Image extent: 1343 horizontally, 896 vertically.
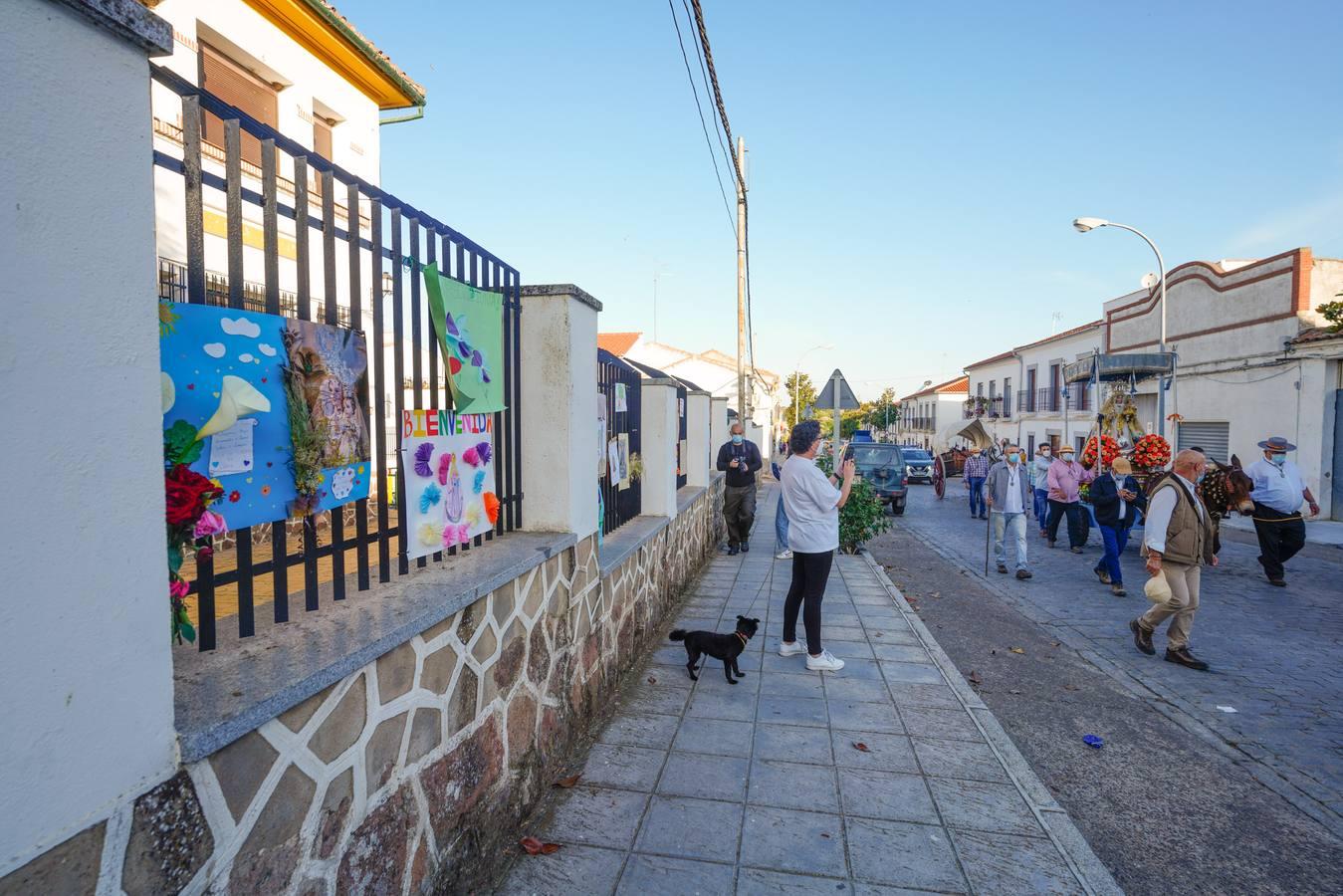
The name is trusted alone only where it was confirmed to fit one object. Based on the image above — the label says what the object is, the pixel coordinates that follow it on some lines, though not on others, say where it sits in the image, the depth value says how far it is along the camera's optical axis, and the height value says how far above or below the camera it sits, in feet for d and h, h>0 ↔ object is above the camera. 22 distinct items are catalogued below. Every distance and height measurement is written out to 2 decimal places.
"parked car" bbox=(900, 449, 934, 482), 90.17 -4.75
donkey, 27.25 -2.43
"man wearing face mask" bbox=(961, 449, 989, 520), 55.77 -3.84
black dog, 16.57 -5.06
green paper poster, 9.99 +1.39
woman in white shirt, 17.28 -2.38
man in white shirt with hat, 28.48 -3.44
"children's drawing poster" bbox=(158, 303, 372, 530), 5.83 +0.31
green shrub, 33.63 -4.27
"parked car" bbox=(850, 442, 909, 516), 55.45 -3.23
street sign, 32.73 +1.64
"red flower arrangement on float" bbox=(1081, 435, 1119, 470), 33.65 -0.97
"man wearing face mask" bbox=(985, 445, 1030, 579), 30.17 -2.98
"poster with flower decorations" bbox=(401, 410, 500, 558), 9.31 -0.69
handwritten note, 6.16 -0.18
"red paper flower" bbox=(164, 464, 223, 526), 5.47 -0.51
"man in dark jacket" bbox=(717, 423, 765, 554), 32.78 -2.59
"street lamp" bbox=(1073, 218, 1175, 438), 51.78 +15.05
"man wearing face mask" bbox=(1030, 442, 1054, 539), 44.52 -3.14
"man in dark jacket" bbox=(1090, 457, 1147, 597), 27.76 -3.52
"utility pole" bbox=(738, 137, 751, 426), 48.51 +11.41
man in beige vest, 18.33 -3.07
